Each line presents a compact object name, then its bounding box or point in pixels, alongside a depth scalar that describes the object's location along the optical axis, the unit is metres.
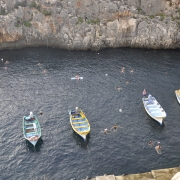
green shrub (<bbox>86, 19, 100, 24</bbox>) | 88.31
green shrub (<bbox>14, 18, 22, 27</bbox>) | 88.75
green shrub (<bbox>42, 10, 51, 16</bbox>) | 88.50
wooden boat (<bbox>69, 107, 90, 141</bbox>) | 51.38
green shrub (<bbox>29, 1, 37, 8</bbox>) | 89.32
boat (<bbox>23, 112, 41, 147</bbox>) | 49.72
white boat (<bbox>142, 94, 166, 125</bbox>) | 55.29
